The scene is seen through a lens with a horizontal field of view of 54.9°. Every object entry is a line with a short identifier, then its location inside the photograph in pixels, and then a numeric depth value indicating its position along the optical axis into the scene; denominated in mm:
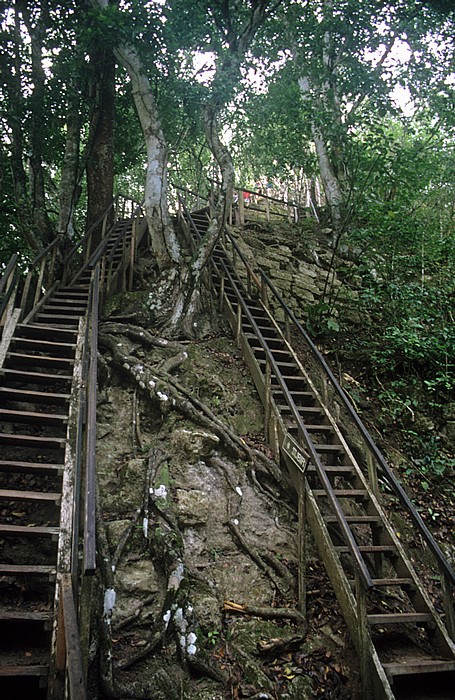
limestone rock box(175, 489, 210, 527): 5020
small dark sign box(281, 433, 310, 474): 4910
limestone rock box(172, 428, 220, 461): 5746
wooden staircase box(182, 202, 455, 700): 3850
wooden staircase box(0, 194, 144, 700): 2883
